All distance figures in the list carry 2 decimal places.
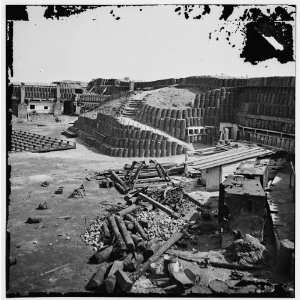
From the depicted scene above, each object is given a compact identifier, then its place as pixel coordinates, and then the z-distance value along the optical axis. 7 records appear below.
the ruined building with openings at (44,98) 53.22
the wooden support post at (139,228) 13.99
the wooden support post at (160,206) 16.40
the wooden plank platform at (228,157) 20.02
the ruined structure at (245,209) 13.09
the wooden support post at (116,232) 12.74
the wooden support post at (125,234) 12.80
